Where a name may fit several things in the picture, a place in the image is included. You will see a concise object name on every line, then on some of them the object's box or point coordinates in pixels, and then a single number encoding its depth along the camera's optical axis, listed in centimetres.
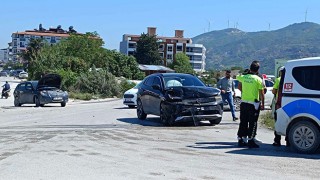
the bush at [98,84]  4903
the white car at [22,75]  10384
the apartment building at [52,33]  18168
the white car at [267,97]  2455
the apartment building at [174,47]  16588
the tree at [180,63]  12669
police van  1056
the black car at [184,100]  1598
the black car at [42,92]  3069
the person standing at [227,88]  1886
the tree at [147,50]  13238
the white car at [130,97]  2723
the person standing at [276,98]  1180
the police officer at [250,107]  1152
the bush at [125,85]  5341
